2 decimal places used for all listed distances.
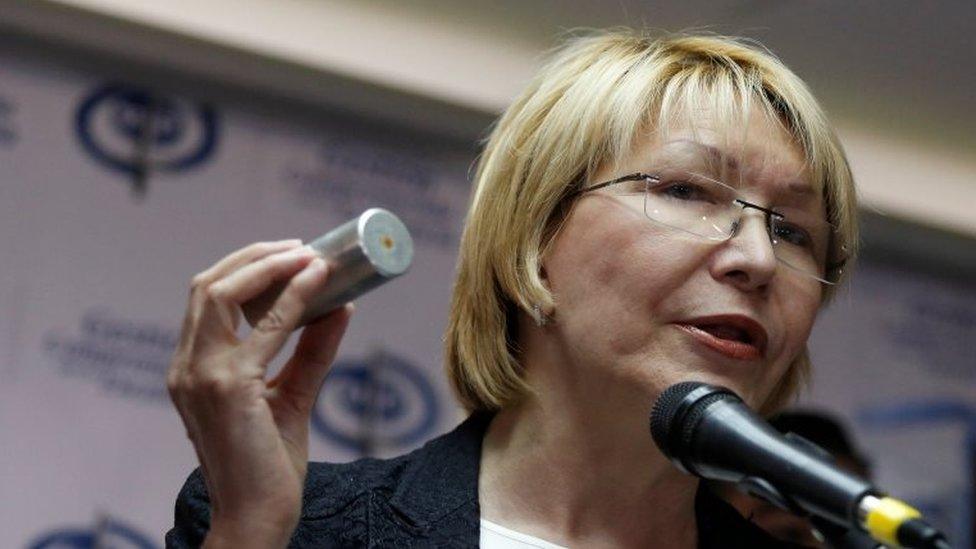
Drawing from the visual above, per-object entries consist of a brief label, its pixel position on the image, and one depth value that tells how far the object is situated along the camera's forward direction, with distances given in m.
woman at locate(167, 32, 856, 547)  1.42
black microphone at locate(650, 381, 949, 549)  1.18
